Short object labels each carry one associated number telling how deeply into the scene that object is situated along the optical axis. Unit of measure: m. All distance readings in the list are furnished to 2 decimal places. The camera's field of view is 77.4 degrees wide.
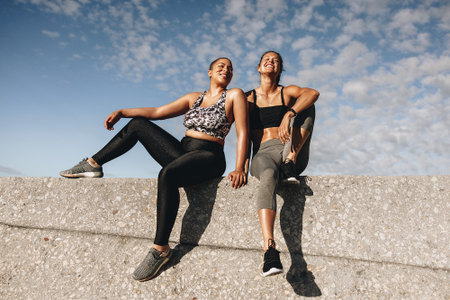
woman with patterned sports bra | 2.44
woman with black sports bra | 2.21
